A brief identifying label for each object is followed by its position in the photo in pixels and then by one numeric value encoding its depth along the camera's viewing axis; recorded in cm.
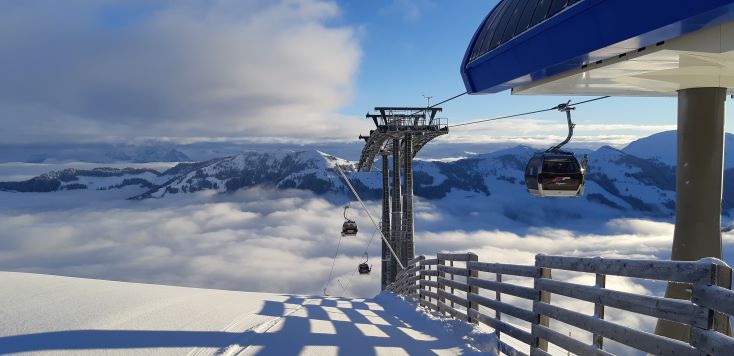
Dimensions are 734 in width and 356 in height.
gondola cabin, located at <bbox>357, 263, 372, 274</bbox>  4494
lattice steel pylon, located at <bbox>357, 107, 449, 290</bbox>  3591
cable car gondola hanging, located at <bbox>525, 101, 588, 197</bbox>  1356
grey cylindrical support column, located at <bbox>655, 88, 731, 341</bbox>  1035
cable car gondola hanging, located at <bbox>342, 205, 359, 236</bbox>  4184
